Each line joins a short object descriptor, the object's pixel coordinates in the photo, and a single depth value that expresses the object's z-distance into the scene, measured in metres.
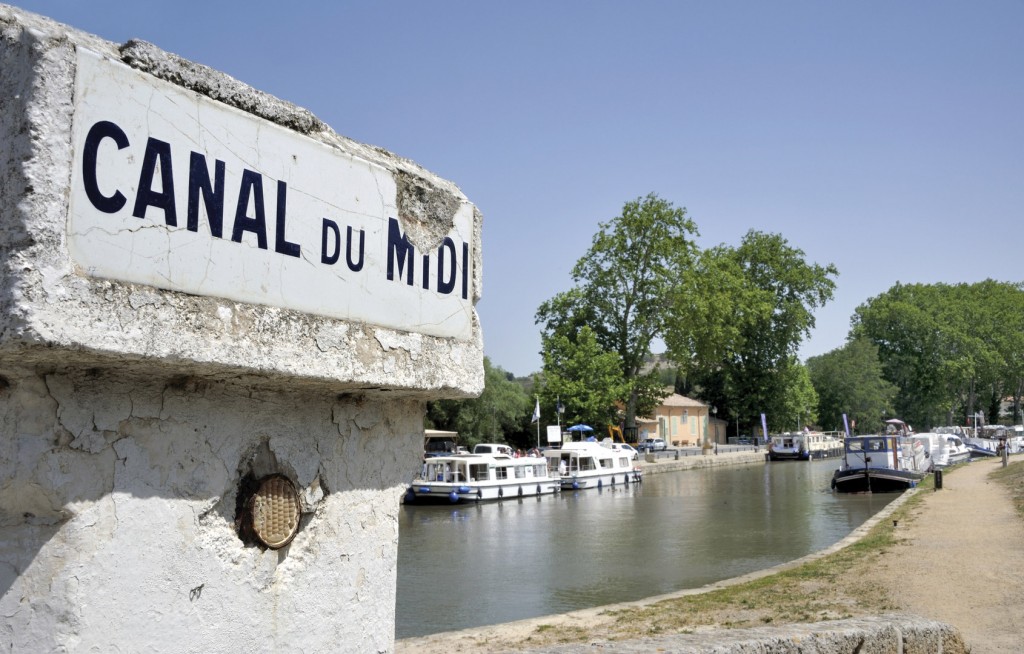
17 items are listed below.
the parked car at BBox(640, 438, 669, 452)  55.00
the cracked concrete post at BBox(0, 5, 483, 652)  2.03
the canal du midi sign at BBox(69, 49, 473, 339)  2.10
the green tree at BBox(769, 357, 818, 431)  66.12
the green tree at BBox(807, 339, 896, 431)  73.44
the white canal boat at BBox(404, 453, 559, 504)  29.78
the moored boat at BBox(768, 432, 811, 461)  56.56
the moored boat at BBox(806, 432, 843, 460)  58.62
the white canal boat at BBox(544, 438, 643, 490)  36.09
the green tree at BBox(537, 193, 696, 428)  50.16
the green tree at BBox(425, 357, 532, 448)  42.94
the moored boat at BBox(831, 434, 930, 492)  31.44
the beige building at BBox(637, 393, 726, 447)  65.89
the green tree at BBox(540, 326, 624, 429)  45.47
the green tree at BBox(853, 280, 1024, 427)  74.44
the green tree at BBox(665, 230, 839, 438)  58.69
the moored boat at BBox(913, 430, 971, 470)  40.91
